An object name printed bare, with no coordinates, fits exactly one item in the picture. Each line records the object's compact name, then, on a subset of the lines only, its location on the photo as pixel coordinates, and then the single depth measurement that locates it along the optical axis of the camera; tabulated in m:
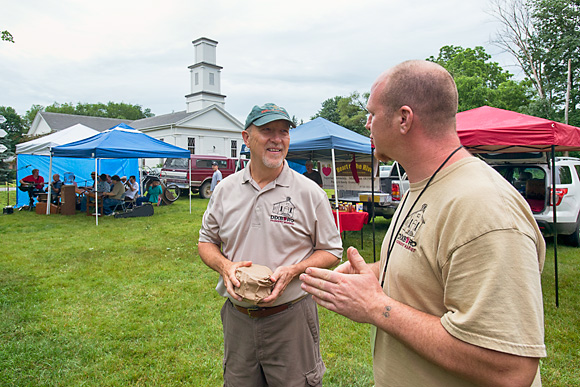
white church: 33.03
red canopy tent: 4.59
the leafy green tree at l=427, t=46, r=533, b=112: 26.69
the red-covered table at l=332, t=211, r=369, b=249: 7.01
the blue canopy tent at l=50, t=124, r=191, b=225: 11.09
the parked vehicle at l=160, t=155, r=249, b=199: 18.36
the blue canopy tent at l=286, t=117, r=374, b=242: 7.55
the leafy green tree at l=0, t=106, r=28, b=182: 42.53
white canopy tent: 13.30
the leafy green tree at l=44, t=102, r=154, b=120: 71.06
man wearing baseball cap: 2.05
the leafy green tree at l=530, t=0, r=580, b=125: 25.84
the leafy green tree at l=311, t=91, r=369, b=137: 47.37
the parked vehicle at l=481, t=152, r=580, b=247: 6.98
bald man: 0.87
